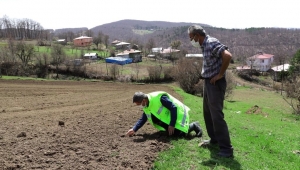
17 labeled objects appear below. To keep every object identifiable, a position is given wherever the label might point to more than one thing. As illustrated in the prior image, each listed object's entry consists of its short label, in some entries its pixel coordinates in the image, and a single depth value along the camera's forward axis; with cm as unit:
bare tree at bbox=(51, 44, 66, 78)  5278
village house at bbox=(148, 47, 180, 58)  11382
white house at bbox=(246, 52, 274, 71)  10281
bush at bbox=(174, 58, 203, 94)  3391
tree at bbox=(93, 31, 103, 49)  12462
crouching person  637
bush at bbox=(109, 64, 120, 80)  4749
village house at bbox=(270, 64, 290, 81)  7644
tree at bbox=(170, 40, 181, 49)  13338
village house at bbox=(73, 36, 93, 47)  12579
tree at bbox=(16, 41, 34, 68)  5215
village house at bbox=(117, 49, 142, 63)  9584
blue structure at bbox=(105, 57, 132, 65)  7910
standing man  521
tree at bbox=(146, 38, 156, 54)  13700
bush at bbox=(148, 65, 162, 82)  5181
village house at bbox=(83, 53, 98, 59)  8394
